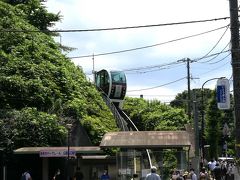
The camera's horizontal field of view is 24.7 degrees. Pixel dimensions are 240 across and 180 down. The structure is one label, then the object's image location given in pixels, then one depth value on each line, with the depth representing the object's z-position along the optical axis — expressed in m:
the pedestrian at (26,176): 28.75
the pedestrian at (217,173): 35.59
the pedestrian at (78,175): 29.17
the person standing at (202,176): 24.06
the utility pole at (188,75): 65.88
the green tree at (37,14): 52.66
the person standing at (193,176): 24.55
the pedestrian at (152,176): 18.88
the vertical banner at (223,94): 21.47
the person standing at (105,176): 29.29
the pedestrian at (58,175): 30.56
